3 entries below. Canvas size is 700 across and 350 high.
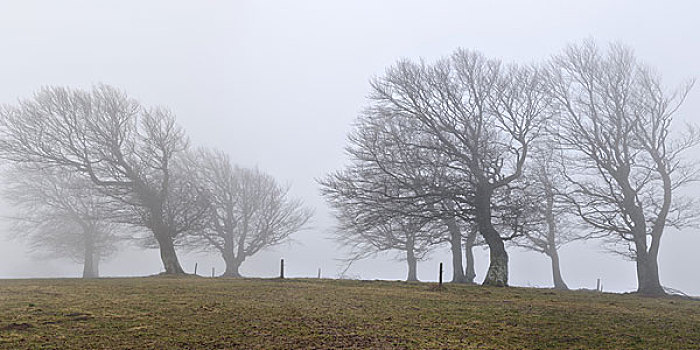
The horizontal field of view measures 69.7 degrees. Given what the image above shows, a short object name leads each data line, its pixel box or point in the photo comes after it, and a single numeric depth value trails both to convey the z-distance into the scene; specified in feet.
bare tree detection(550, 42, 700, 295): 73.00
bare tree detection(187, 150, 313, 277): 119.96
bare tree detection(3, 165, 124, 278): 114.83
